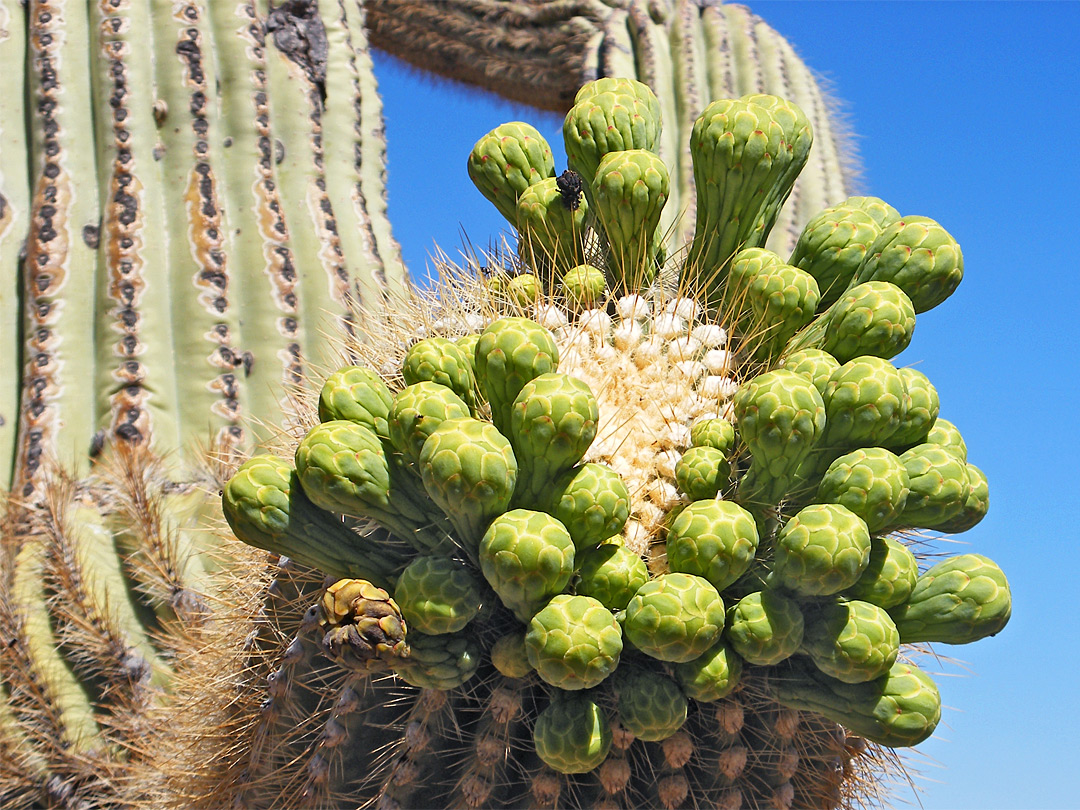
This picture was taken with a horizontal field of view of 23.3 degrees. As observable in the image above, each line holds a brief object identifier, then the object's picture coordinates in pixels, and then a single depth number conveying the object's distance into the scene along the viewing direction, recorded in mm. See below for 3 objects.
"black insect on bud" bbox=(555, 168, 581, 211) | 949
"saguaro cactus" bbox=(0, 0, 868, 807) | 1079
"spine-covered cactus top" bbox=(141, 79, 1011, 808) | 821
